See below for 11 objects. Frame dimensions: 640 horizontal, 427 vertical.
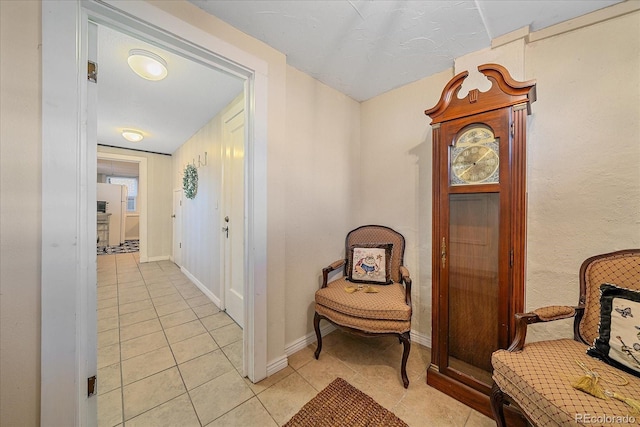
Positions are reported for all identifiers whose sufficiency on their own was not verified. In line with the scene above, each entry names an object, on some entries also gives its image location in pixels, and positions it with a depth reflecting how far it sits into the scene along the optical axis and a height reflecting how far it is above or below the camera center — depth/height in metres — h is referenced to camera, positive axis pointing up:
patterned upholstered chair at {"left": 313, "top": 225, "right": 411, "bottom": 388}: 1.50 -0.64
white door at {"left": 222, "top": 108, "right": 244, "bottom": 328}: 2.33 -0.02
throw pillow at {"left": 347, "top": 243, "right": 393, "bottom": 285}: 1.96 -0.47
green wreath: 3.52 +0.53
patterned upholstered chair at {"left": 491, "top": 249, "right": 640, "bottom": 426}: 0.78 -0.68
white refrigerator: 6.79 +0.13
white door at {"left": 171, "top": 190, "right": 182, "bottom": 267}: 4.29 -0.30
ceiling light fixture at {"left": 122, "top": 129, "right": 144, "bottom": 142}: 3.41 +1.24
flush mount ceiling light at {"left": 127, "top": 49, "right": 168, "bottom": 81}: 1.66 +1.20
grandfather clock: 1.21 -0.09
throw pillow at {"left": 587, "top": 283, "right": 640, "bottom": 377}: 0.92 -0.52
